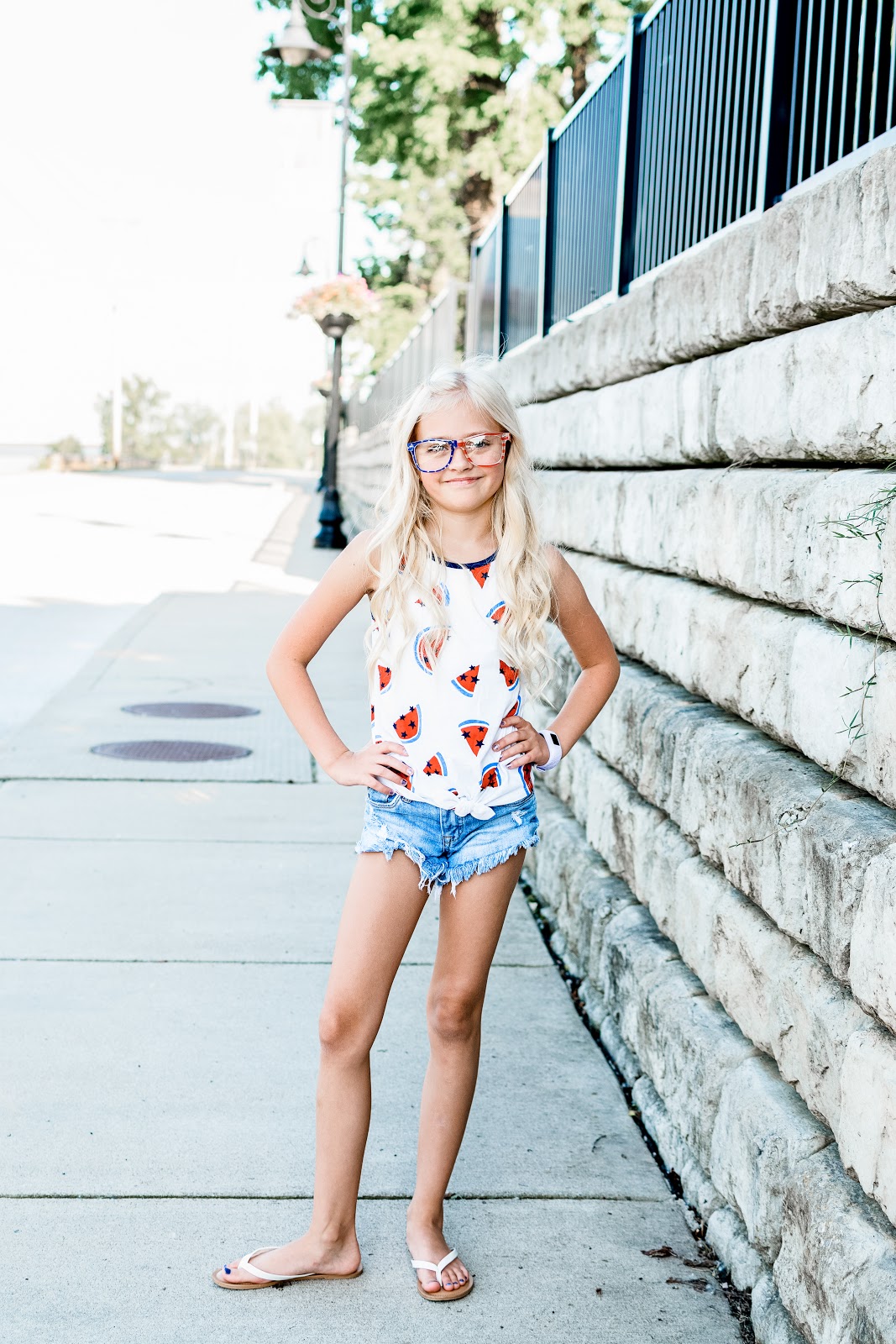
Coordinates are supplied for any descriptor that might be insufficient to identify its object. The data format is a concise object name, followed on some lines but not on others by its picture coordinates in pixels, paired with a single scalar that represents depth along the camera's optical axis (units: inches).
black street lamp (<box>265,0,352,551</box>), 781.3
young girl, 116.0
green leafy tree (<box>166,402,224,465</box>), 5462.6
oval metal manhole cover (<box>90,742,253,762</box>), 313.0
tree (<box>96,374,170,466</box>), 4992.6
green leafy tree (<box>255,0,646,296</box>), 805.9
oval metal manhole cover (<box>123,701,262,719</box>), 360.7
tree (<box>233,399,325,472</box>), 6619.1
